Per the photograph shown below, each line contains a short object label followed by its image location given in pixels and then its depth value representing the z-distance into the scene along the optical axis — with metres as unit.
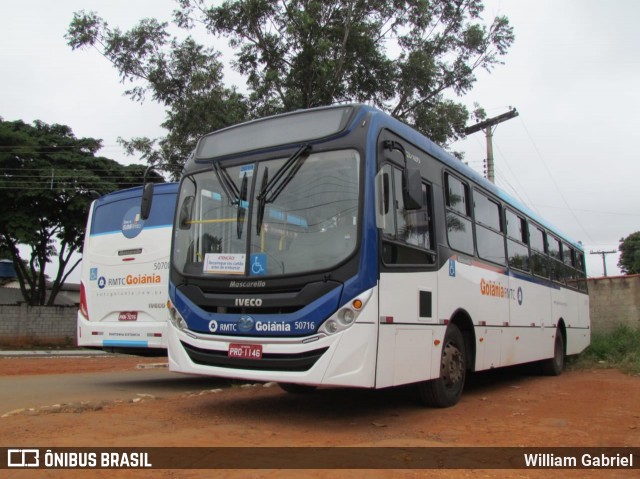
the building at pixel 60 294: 37.72
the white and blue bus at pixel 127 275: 9.00
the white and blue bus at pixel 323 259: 5.19
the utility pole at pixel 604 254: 55.04
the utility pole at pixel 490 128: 22.73
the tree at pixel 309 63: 15.41
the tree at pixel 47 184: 22.08
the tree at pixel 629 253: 56.09
